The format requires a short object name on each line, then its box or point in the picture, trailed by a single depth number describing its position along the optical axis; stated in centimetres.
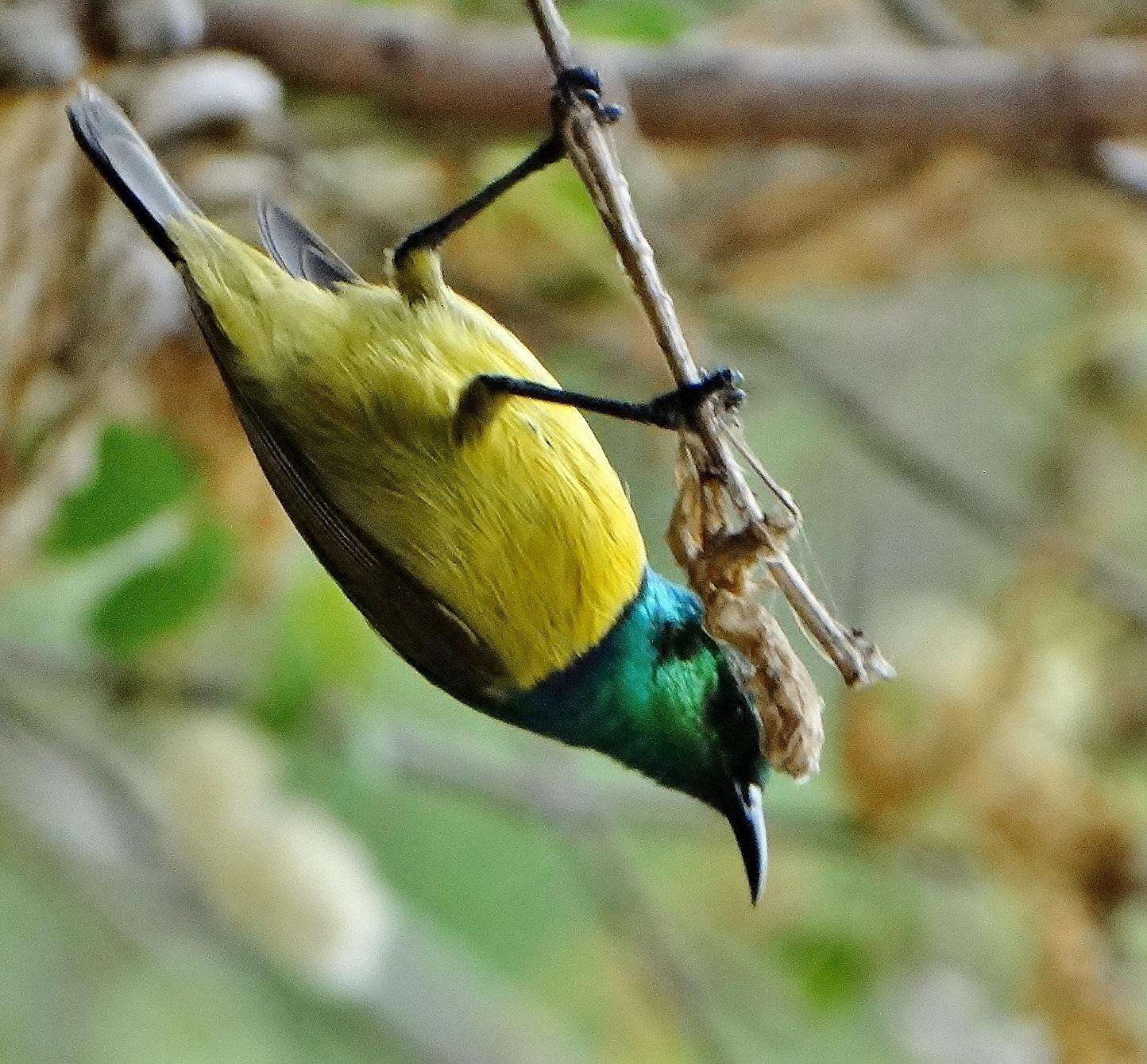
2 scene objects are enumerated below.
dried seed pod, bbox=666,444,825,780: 217
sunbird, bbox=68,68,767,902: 221
